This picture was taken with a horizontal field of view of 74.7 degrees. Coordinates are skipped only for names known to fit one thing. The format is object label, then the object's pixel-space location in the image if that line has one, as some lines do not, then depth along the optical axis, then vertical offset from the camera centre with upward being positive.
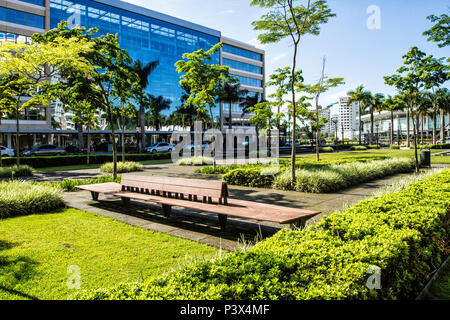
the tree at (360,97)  58.78 +10.53
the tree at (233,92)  51.25 +10.49
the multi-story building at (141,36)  38.16 +19.95
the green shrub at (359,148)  42.80 +0.15
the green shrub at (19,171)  16.16 -0.97
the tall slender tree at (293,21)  10.17 +4.58
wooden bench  5.35 -1.13
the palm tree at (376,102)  59.61 +9.58
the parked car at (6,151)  31.45 +0.34
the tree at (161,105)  55.06 +8.85
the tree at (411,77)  13.26 +3.27
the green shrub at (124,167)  17.48 -0.91
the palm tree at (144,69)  35.69 +10.08
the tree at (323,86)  21.35 +4.65
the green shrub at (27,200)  7.51 -1.23
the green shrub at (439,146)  37.84 +0.24
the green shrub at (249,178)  11.63 -1.12
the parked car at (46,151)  33.06 +0.30
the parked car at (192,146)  40.44 +0.77
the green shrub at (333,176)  10.27 -1.05
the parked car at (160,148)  41.09 +0.57
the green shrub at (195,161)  22.33 -0.74
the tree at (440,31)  11.40 +4.59
